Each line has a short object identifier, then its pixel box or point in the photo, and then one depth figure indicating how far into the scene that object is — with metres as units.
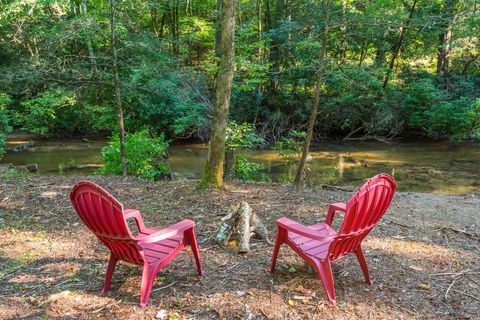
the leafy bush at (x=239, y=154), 8.24
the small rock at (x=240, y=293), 2.71
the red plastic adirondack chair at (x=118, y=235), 2.47
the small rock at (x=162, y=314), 2.47
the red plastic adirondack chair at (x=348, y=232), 2.53
